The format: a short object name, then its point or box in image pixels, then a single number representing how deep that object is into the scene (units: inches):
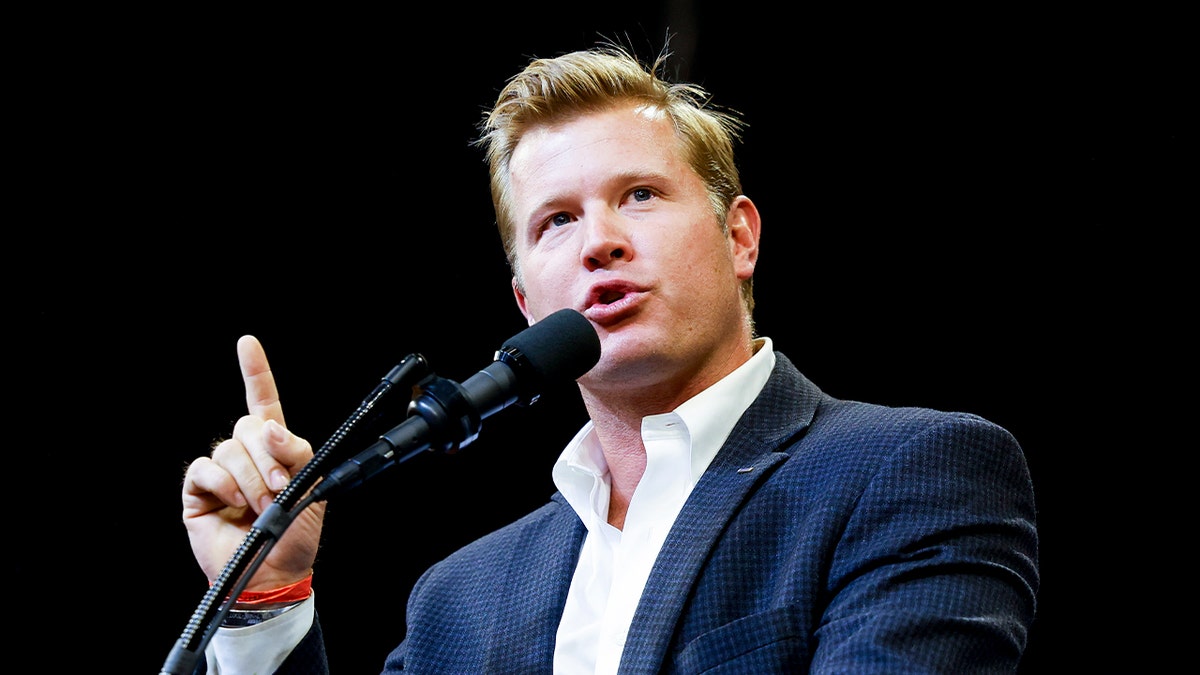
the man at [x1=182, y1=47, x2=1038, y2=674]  291.1
